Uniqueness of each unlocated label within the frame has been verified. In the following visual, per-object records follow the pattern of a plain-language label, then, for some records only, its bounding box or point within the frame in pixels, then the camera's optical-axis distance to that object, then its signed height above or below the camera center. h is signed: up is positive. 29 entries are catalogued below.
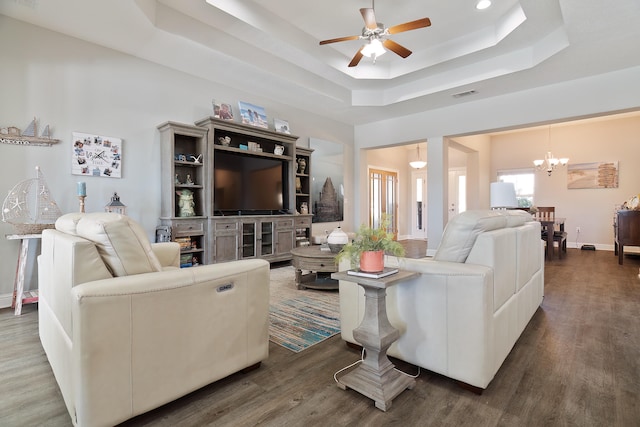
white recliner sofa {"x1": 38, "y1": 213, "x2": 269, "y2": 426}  1.31 -0.52
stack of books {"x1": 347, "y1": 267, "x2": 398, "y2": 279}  1.63 -0.33
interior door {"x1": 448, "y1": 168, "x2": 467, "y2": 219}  9.08 +0.58
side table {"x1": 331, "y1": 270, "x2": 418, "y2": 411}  1.65 -0.75
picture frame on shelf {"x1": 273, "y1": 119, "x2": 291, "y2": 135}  5.49 +1.50
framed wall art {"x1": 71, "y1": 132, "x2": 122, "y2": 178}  3.63 +0.68
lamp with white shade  3.44 +0.15
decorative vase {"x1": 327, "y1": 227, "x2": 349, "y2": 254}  3.63 -0.35
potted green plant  1.69 -0.20
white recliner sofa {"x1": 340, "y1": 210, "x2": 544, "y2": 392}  1.68 -0.55
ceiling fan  3.19 +1.88
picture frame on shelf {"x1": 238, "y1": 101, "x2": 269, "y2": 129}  4.93 +1.54
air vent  5.36 +2.01
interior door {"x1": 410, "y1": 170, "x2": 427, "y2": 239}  9.94 +0.16
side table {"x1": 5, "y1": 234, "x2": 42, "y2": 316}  2.99 -0.61
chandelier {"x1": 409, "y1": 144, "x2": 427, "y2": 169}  8.57 +1.25
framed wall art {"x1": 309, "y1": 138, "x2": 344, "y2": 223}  6.50 +0.65
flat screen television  4.68 +0.43
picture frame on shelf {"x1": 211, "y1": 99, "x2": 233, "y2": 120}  4.62 +1.50
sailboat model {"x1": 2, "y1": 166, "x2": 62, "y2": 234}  3.11 +0.07
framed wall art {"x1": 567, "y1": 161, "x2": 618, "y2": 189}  7.24 +0.79
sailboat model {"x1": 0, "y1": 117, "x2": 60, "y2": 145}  3.21 +0.81
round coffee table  3.61 -0.62
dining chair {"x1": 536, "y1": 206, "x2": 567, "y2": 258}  6.26 -0.46
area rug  2.45 -0.97
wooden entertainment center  4.21 +0.27
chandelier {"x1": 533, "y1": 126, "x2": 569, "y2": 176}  7.35 +1.11
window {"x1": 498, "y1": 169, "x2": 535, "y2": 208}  8.36 +0.77
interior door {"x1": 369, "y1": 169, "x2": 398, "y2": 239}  8.77 +0.48
